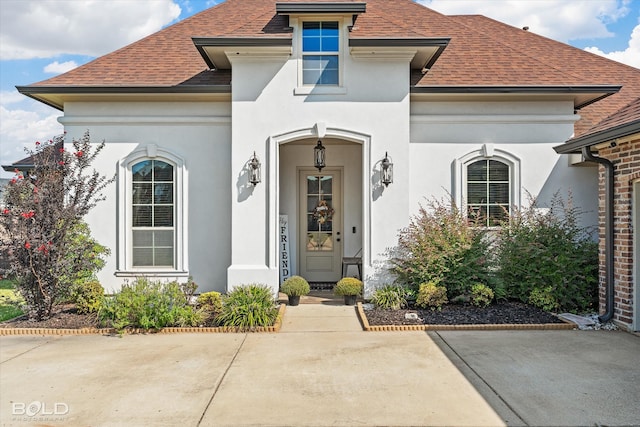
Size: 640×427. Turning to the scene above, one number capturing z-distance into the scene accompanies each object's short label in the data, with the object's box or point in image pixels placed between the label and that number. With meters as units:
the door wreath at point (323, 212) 11.64
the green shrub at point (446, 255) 8.84
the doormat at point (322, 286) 11.39
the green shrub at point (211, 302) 8.24
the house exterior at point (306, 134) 9.58
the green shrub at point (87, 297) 8.58
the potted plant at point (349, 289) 9.38
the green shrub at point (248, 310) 7.72
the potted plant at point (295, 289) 9.31
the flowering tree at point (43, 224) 7.96
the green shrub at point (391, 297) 8.73
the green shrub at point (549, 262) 8.58
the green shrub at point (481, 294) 8.66
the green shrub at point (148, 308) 7.62
